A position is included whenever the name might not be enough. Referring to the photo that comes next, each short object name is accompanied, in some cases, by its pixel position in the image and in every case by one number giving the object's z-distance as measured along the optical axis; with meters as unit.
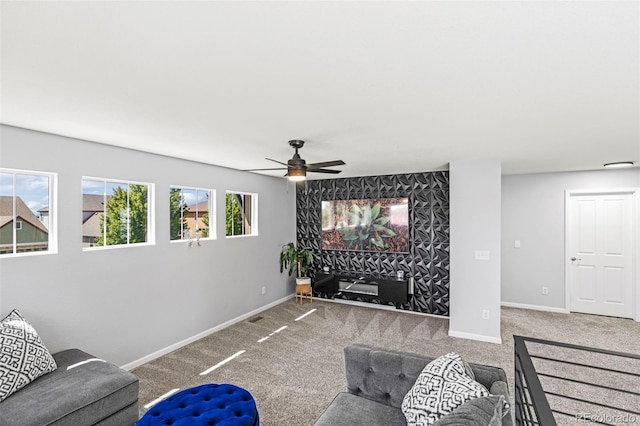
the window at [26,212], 2.66
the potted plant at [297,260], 6.00
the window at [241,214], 4.97
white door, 4.99
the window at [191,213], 4.06
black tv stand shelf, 5.36
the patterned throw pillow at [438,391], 1.60
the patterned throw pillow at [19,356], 2.09
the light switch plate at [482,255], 4.23
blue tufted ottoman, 1.86
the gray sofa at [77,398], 1.94
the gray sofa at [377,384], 1.88
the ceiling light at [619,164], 4.39
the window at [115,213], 3.20
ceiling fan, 2.98
